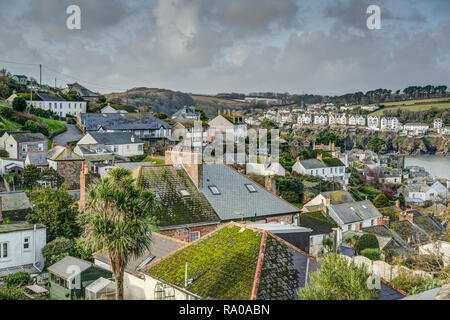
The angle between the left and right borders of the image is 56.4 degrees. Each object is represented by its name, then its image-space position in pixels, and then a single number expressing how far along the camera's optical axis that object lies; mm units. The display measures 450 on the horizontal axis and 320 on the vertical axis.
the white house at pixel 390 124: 136375
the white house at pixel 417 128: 128875
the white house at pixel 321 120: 147775
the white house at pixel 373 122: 141112
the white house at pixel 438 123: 125438
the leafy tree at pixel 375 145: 105938
